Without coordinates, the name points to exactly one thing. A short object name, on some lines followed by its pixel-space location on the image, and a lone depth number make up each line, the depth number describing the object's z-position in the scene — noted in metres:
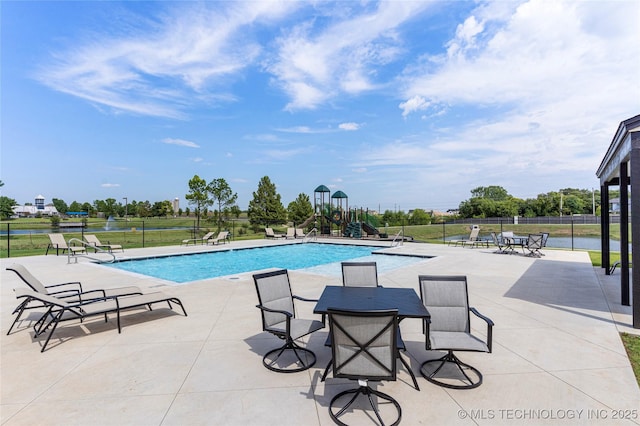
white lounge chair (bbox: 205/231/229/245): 16.85
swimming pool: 10.35
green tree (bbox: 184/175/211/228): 30.61
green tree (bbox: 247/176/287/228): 31.78
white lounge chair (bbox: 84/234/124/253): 12.21
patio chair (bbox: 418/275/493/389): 2.91
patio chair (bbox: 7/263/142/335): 4.50
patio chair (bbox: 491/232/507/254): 12.79
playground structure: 21.83
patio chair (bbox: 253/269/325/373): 3.26
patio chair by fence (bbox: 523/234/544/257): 11.59
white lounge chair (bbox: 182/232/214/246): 16.75
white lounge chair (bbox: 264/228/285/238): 20.36
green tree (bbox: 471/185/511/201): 85.62
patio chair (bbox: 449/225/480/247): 15.12
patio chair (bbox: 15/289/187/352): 4.01
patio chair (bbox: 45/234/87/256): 11.99
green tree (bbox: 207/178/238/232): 31.69
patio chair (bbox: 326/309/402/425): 2.31
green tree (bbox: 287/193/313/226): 36.41
